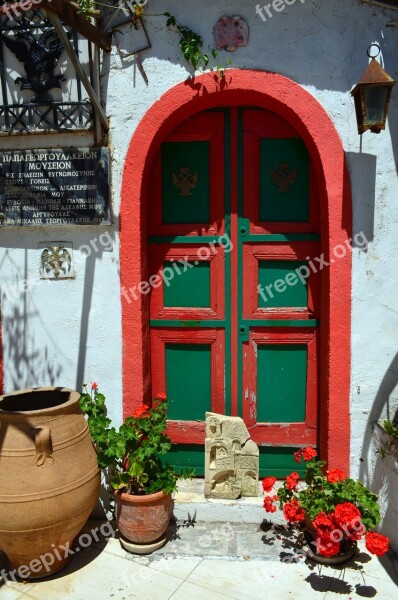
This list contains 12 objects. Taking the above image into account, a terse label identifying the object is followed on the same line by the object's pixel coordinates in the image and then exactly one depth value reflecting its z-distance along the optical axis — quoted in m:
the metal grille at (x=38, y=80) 3.28
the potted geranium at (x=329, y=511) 2.81
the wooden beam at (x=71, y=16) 2.54
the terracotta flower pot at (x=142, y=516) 3.12
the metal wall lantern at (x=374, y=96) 2.85
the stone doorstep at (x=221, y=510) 3.41
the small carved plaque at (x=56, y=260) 3.45
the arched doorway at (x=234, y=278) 3.34
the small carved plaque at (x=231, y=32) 3.19
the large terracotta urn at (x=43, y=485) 2.76
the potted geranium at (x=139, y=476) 3.11
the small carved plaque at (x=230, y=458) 3.48
